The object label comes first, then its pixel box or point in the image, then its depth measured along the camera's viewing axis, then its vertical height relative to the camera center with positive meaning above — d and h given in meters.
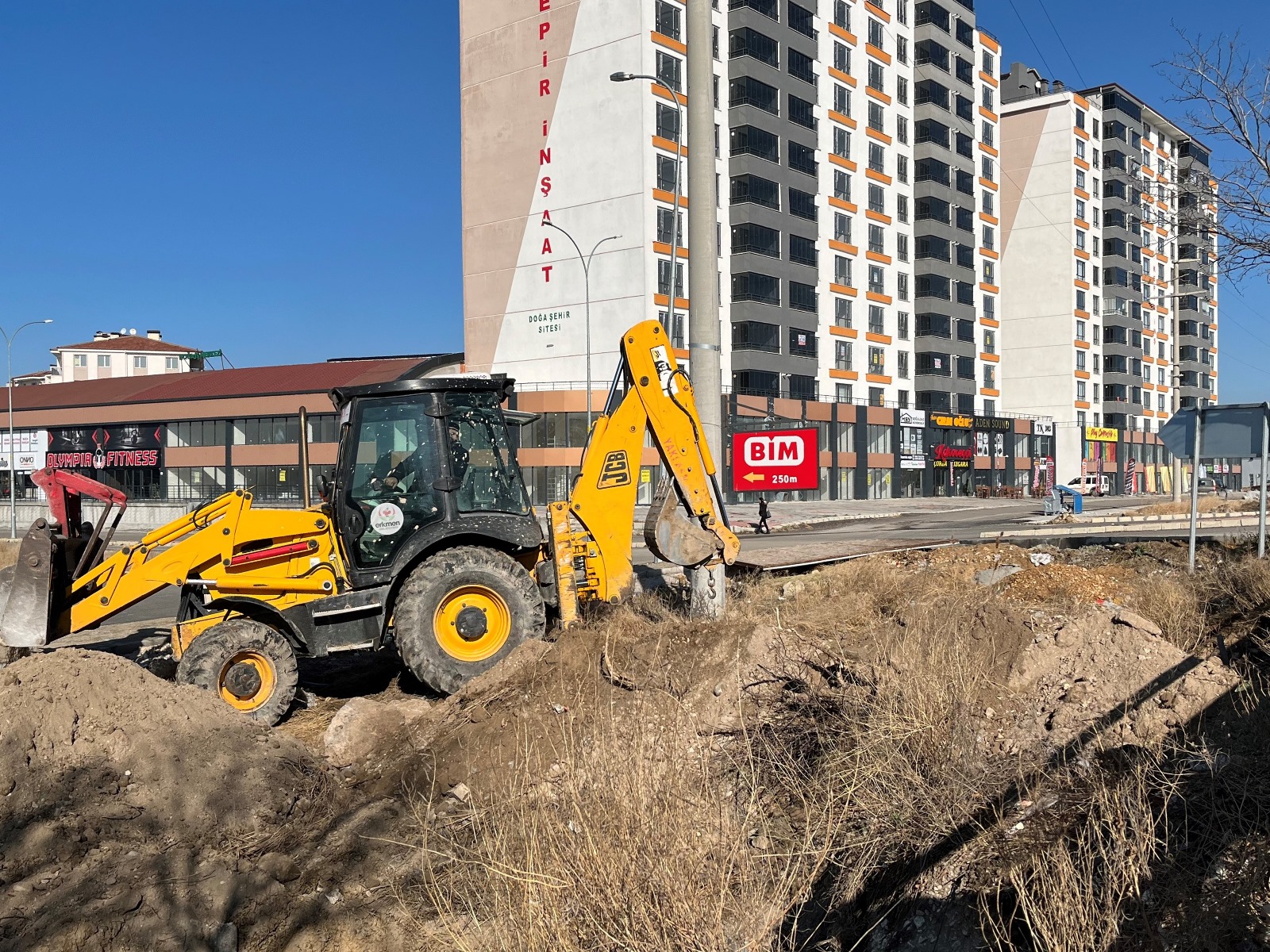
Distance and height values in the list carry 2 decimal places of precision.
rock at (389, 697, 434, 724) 8.35 -2.01
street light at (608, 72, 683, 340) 20.31 +5.68
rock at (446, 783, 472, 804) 6.28 -2.00
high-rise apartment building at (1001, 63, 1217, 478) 85.12 +16.42
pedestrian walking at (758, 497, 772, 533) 31.40 -1.73
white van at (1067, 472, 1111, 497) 80.68 -2.62
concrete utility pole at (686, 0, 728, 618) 10.87 +2.42
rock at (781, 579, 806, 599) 11.58 -1.48
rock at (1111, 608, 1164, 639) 7.81 -1.29
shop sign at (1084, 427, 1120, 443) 86.75 +1.50
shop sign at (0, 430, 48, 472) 67.38 +1.65
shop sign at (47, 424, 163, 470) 65.56 +1.53
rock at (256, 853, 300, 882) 5.35 -2.08
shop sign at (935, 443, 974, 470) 72.06 -0.10
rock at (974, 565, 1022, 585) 11.73 -1.39
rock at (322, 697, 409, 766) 7.71 -2.01
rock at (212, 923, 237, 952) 4.60 -2.10
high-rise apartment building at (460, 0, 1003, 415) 53.44 +15.66
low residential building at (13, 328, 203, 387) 108.19 +12.05
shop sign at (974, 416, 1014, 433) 76.19 +2.30
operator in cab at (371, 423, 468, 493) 9.20 -0.05
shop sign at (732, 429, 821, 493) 24.38 -0.03
